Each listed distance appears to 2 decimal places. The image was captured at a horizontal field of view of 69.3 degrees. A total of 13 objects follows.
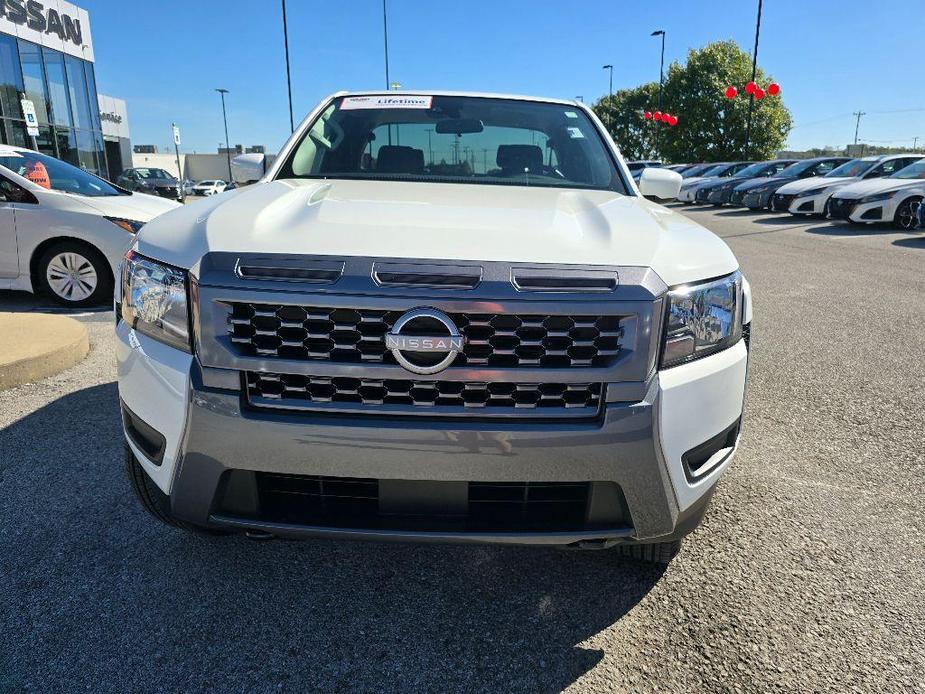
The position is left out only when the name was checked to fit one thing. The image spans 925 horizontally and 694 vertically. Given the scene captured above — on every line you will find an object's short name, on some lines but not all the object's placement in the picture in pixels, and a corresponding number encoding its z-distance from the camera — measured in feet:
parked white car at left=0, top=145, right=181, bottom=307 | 21.15
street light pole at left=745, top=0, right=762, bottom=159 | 112.31
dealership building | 72.18
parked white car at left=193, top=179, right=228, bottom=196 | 129.64
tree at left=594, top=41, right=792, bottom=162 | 171.32
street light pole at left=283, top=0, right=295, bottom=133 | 109.09
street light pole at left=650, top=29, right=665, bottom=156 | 181.49
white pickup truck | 5.46
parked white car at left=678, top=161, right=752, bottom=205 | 83.25
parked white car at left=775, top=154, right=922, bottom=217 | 53.52
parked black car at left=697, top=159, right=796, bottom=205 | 74.33
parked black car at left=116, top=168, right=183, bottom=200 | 82.94
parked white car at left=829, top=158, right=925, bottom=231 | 45.01
